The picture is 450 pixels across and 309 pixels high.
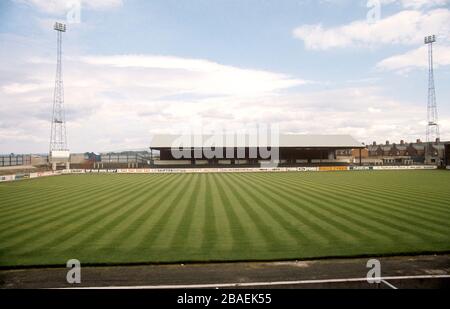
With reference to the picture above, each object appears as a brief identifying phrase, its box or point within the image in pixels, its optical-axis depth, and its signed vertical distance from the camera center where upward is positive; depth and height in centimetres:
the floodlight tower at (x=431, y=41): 6300 +2222
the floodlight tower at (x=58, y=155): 6089 +83
